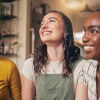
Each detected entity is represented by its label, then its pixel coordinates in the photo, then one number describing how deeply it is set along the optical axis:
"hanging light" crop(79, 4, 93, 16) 4.61
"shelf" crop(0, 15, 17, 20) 3.21
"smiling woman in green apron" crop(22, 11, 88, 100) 1.00
